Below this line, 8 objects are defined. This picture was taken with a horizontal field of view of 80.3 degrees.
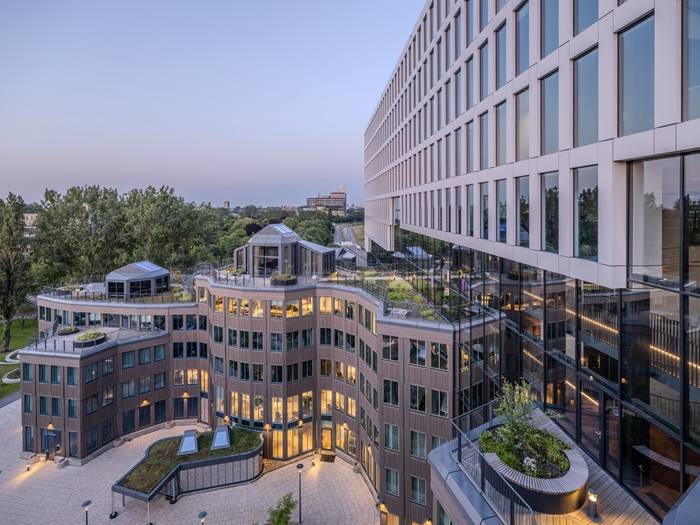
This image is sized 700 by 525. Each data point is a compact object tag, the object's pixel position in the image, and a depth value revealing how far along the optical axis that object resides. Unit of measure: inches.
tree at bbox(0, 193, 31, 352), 1972.2
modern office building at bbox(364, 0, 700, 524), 317.1
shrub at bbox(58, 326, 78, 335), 1326.3
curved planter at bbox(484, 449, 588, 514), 358.9
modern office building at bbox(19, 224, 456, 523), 905.5
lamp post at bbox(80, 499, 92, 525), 893.0
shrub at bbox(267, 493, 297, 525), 801.6
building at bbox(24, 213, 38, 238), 2232.8
